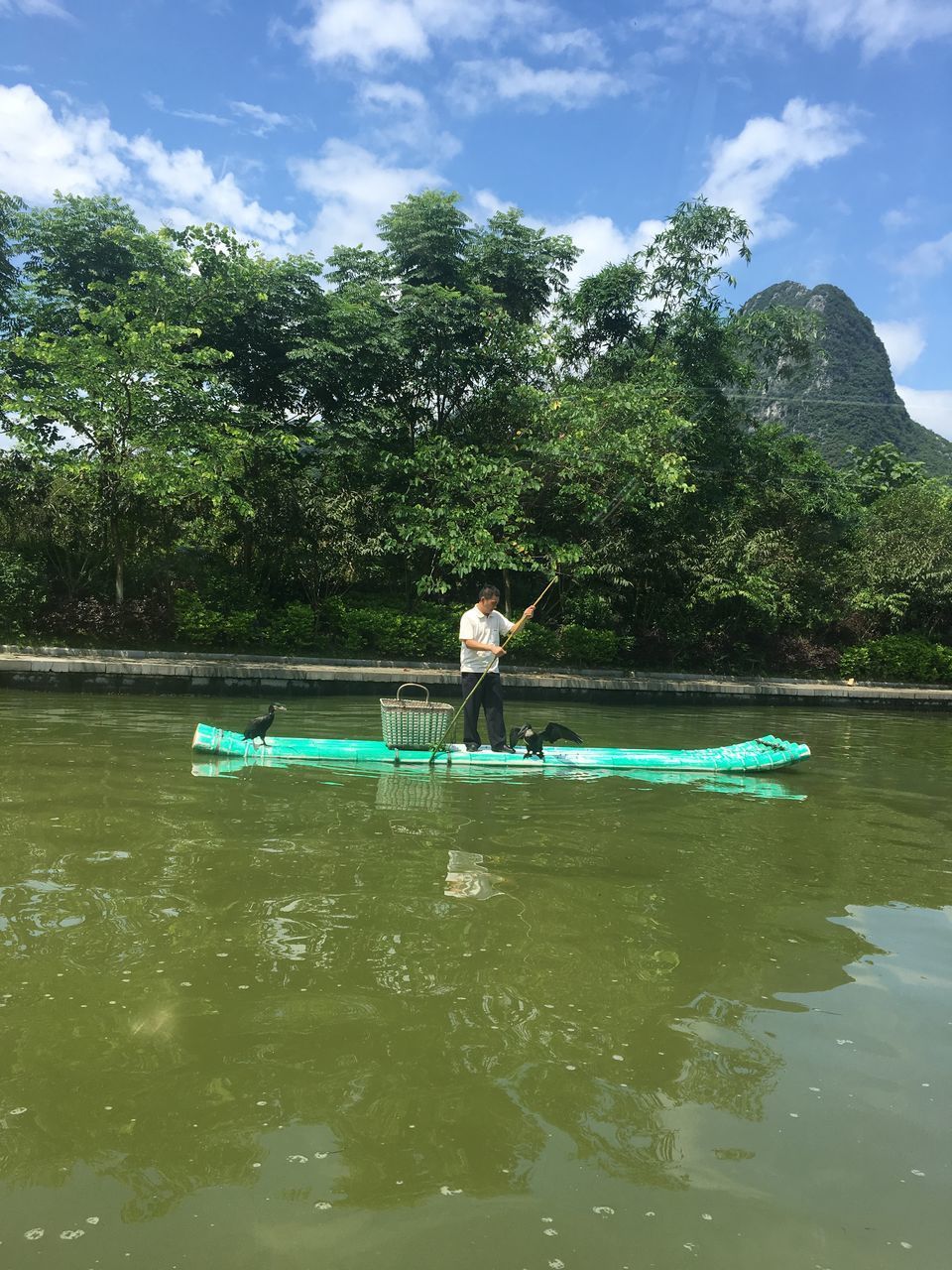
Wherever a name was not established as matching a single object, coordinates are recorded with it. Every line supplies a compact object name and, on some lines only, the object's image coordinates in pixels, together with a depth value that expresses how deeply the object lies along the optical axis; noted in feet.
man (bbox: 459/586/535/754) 23.85
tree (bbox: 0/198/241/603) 42.65
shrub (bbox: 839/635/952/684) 61.87
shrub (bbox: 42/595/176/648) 46.24
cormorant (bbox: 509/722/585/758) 23.32
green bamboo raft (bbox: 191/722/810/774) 23.40
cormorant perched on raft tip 23.40
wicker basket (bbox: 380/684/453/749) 23.34
